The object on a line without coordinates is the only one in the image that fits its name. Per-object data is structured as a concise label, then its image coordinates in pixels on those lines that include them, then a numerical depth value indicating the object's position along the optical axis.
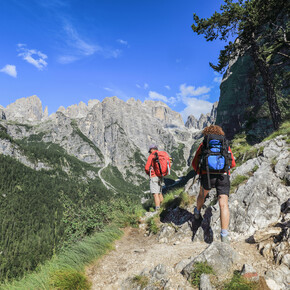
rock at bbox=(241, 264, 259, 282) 3.31
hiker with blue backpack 5.22
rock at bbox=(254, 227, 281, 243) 4.53
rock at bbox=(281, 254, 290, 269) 3.53
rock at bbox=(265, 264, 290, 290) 3.19
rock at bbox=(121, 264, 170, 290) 3.84
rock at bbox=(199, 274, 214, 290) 3.43
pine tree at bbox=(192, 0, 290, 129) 13.04
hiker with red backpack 8.81
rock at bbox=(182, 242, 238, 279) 3.81
